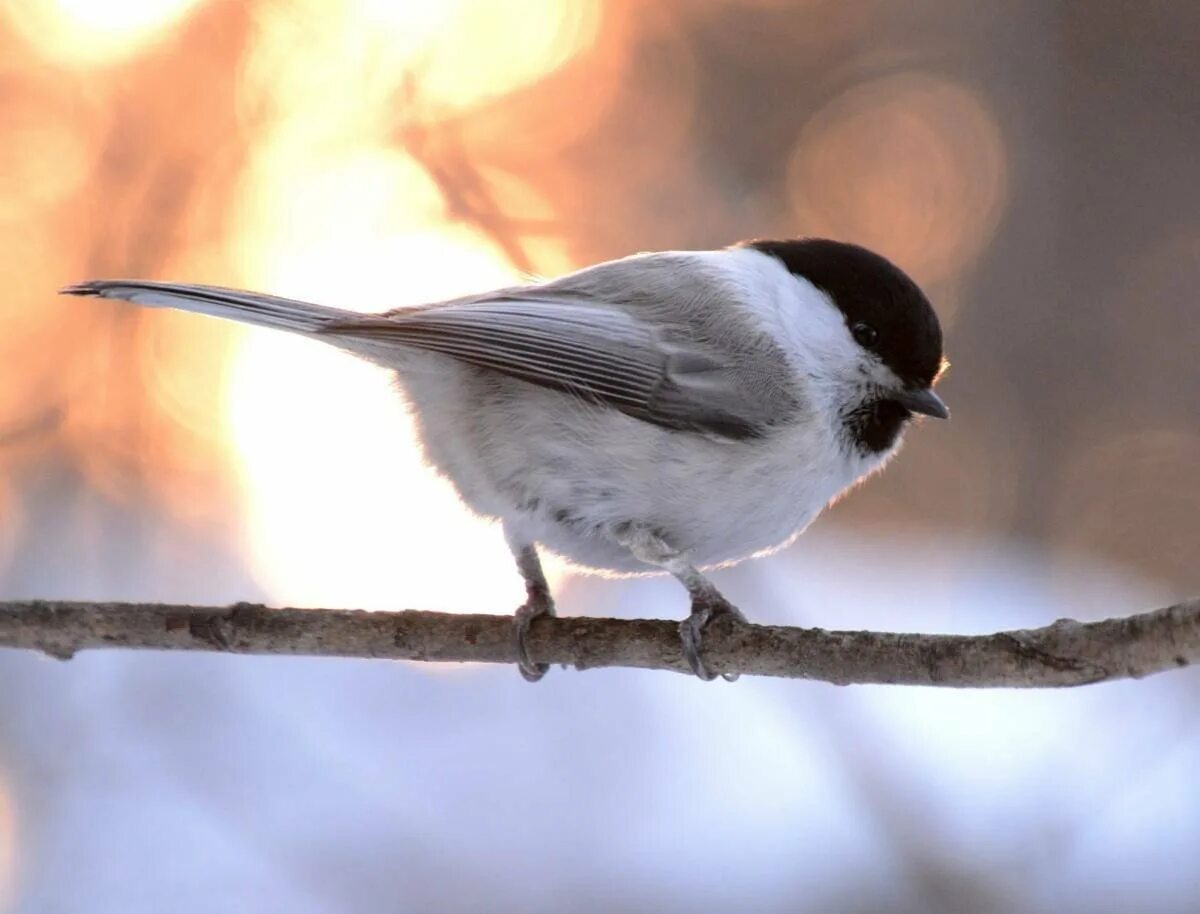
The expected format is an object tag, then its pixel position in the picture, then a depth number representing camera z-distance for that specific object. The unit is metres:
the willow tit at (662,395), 3.01
